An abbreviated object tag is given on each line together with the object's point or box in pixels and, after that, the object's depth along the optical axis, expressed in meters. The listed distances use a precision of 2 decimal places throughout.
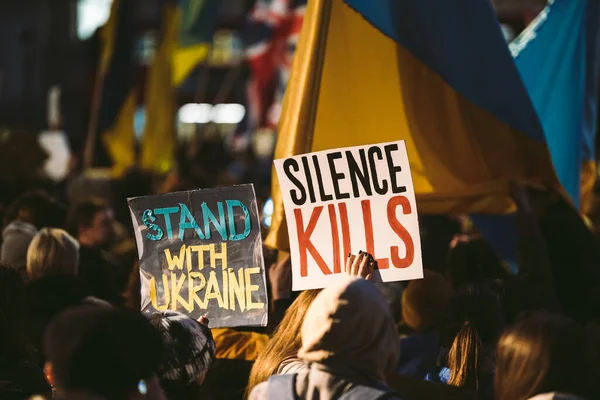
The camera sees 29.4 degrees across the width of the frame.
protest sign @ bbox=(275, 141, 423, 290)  4.69
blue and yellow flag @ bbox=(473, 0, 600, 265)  7.96
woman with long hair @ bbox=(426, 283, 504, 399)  4.53
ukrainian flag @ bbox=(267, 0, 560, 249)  6.68
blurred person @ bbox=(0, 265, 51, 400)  4.14
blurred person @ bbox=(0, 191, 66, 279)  7.08
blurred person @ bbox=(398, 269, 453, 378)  5.54
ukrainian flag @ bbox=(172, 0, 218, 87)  17.30
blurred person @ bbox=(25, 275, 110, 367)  5.04
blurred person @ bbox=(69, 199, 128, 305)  6.62
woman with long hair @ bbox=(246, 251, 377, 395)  4.19
